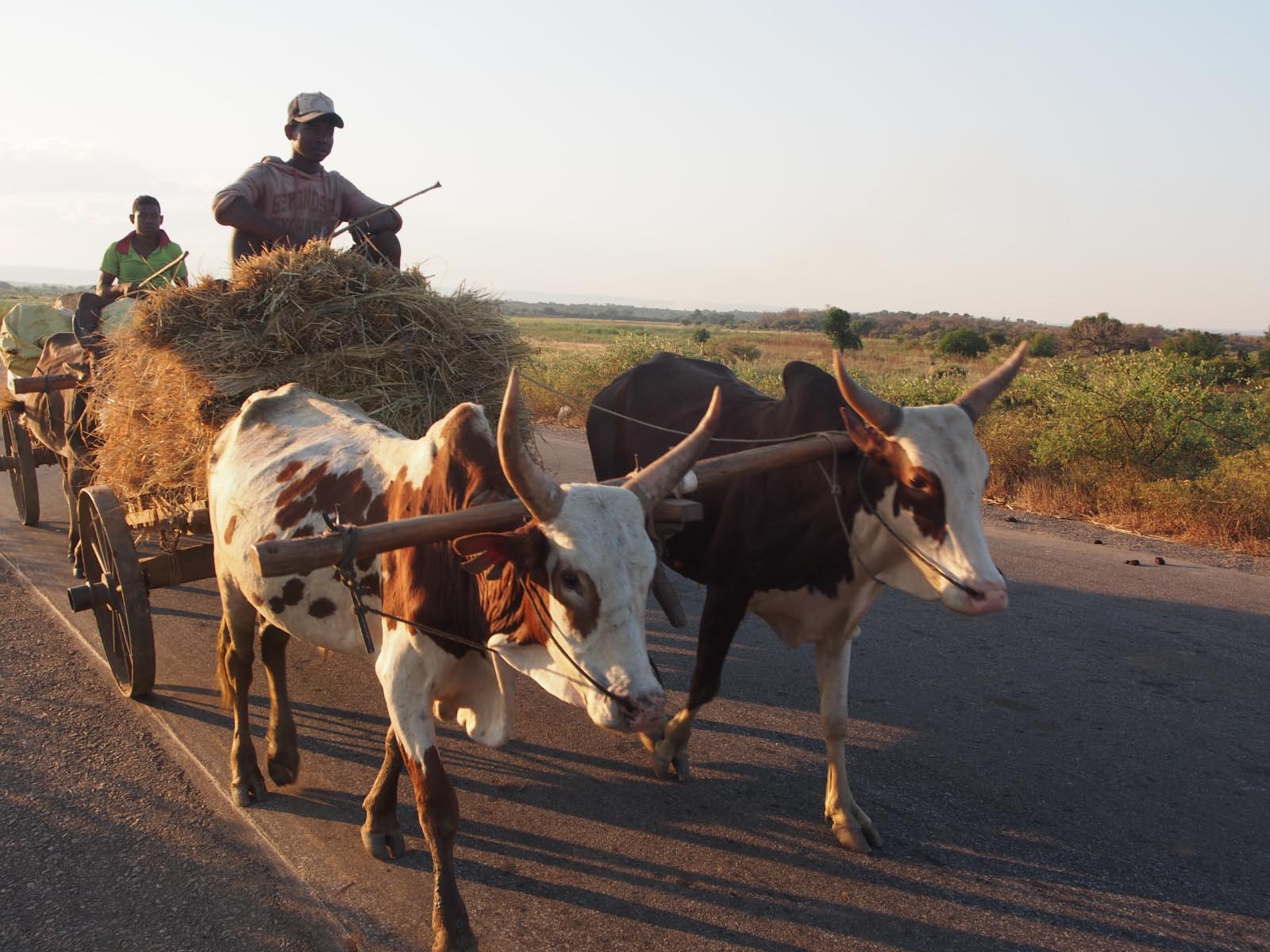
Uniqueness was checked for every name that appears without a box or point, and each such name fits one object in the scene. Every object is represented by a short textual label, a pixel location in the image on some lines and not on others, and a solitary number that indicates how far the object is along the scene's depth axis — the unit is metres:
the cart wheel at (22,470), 8.43
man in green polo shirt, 7.59
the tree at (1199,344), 26.33
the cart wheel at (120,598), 4.68
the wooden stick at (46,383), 6.35
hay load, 4.72
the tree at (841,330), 38.34
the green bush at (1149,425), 10.56
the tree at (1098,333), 29.39
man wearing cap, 5.32
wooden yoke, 2.81
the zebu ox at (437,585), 2.81
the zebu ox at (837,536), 3.63
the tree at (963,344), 32.94
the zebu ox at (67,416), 6.39
